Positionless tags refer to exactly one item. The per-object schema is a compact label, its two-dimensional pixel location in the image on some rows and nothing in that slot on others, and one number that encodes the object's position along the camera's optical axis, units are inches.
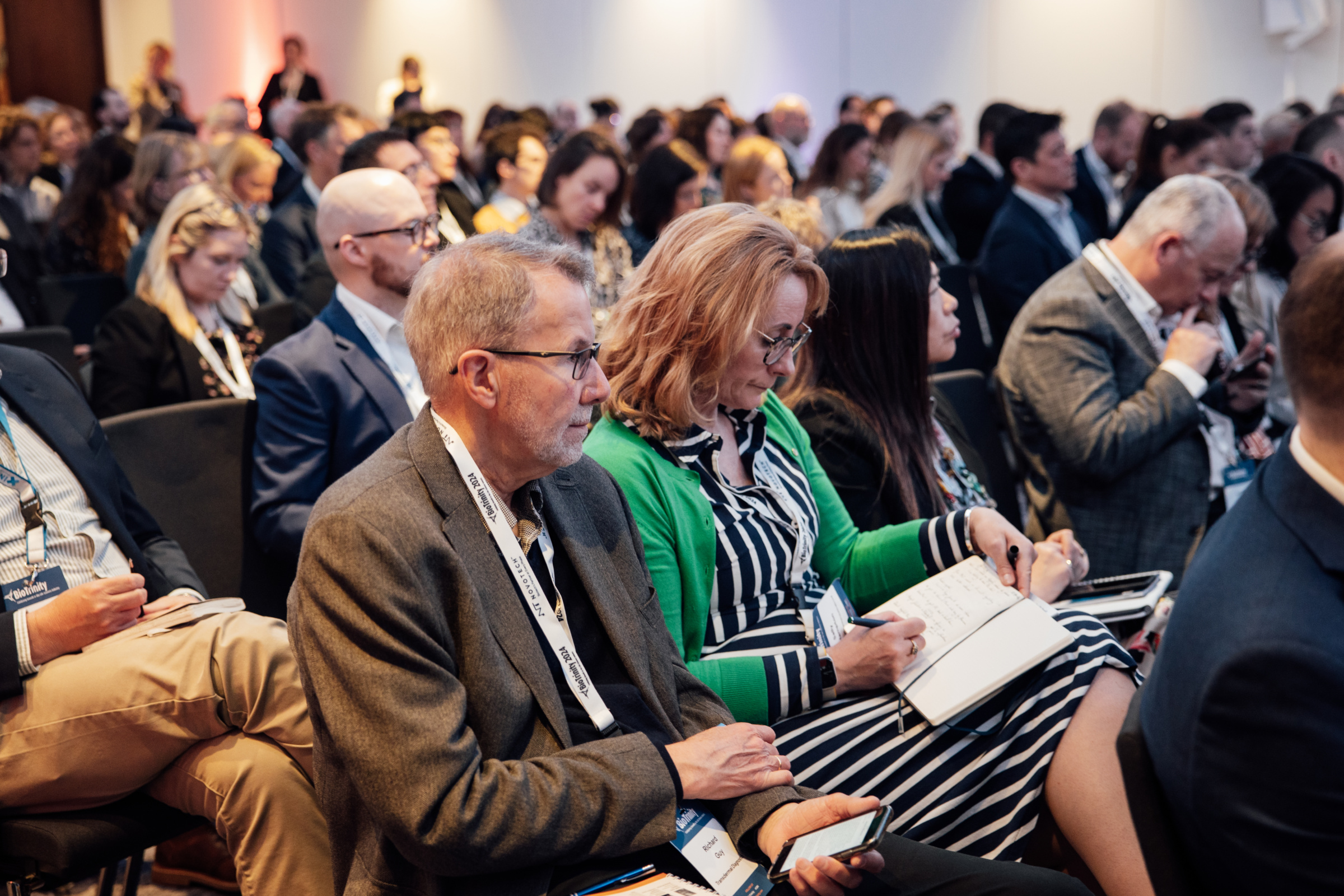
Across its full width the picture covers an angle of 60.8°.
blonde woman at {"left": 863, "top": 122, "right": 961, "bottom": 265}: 240.2
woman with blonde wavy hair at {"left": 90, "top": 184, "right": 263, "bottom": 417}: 123.5
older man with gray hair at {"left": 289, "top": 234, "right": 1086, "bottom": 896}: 52.4
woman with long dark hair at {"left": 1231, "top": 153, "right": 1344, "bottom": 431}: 151.3
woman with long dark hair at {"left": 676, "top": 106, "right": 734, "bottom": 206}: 304.7
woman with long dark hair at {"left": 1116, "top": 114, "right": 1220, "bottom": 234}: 225.9
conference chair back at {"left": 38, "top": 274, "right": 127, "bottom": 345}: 183.5
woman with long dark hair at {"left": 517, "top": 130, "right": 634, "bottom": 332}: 176.6
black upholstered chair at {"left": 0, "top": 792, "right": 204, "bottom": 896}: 65.6
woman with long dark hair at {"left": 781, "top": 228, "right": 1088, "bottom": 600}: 95.7
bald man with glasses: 96.0
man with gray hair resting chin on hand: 113.0
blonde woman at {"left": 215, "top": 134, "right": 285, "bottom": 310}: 231.5
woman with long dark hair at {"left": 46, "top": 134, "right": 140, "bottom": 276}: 208.1
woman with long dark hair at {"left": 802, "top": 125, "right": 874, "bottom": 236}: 271.6
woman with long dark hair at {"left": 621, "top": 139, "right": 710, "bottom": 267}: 192.1
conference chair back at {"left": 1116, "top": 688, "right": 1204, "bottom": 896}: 46.4
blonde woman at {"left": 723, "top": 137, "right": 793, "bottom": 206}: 213.6
